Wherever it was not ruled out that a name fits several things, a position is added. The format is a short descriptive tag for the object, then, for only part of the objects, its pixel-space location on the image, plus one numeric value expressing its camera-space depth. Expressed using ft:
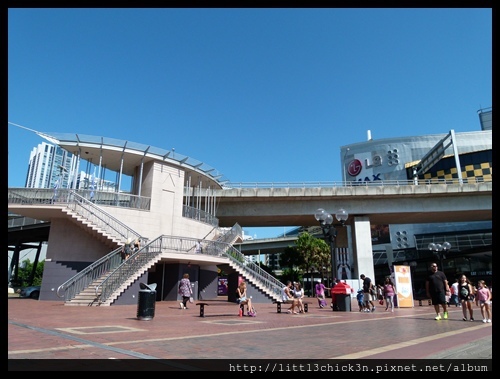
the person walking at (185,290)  55.39
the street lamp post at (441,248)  94.54
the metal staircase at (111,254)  56.91
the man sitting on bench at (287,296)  64.49
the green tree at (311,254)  166.61
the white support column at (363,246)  108.99
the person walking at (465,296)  39.01
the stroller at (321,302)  66.88
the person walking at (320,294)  67.31
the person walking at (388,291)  60.37
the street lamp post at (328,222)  58.39
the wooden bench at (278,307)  51.70
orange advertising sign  69.67
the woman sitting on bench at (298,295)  52.03
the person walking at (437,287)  37.35
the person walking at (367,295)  58.75
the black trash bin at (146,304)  34.86
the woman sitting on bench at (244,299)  44.47
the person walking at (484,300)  37.40
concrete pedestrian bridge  108.78
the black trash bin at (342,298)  58.70
